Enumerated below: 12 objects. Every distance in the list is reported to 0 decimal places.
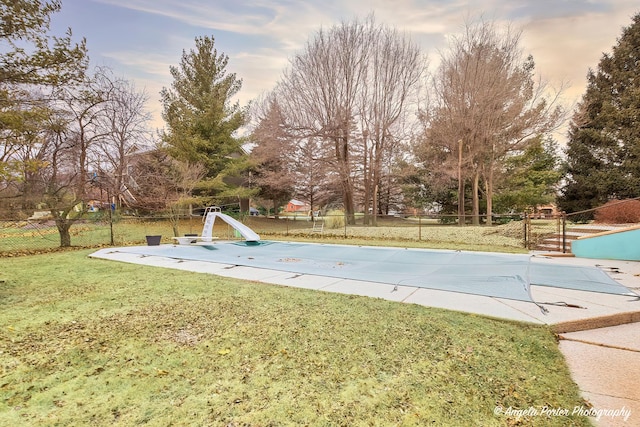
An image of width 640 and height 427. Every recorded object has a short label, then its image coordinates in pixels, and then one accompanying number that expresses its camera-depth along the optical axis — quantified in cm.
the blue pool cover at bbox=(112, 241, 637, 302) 443
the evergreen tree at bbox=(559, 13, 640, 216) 1605
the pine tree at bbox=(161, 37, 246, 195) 1677
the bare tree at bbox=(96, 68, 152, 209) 1396
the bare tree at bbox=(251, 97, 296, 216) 1634
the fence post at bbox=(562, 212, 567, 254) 732
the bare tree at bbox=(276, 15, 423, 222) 1536
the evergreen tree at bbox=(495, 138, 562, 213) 1800
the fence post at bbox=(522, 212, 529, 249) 901
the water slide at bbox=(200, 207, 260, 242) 1017
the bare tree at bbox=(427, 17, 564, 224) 1462
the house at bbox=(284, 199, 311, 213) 4154
